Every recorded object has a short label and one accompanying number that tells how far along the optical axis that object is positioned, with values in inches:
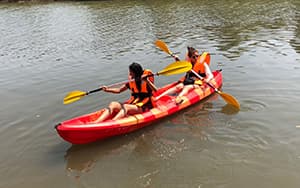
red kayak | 238.2
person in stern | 337.1
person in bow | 265.9
